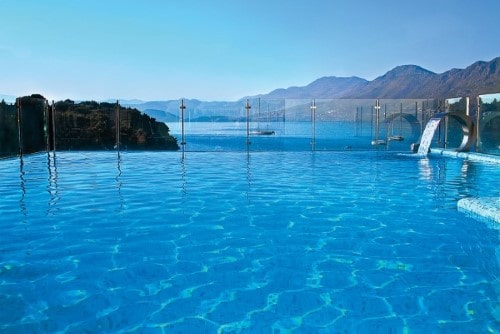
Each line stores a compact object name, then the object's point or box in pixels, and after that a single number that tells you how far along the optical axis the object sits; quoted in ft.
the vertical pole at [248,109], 54.81
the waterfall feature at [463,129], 49.67
